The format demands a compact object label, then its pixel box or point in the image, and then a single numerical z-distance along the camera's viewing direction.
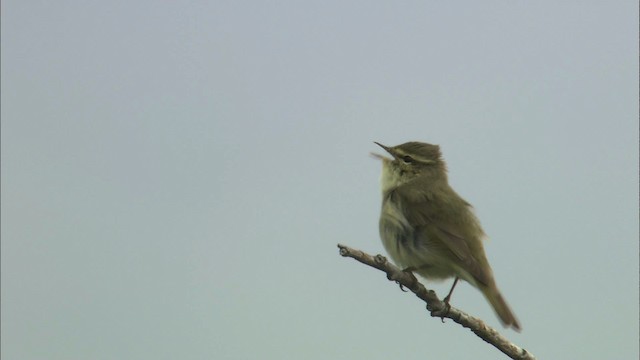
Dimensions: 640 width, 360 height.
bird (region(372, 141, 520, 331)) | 10.41
